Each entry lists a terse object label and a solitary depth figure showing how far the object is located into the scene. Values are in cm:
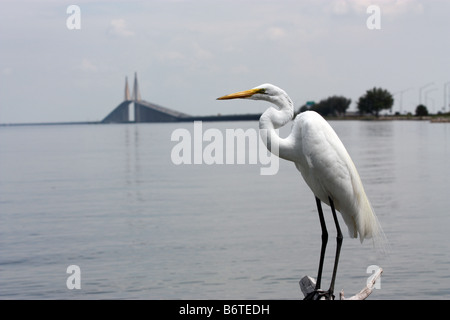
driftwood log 580
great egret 641
